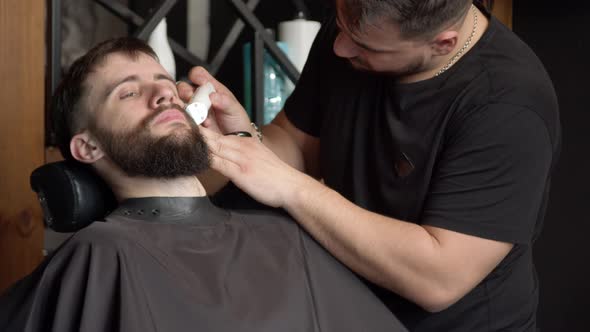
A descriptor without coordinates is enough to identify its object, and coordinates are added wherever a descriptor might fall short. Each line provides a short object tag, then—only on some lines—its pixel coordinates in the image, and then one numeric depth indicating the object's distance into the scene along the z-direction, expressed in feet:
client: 4.09
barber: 4.79
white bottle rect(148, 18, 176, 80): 7.22
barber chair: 4.85
